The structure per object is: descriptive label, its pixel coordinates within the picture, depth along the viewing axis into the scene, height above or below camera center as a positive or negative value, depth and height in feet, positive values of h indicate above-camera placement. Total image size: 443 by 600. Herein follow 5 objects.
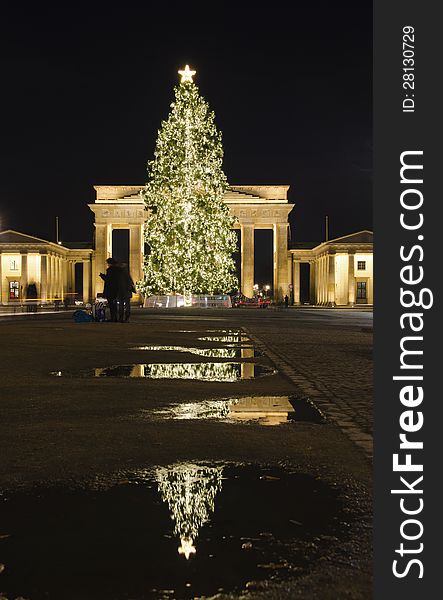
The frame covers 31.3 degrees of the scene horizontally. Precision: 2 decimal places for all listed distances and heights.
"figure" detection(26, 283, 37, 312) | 342.91 -2.73
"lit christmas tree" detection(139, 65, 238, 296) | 179.01 +18.00
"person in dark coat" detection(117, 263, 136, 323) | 96.37 -0.89
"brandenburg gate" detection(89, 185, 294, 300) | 314.55 +27.61
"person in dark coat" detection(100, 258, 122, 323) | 94.89 +0.49
